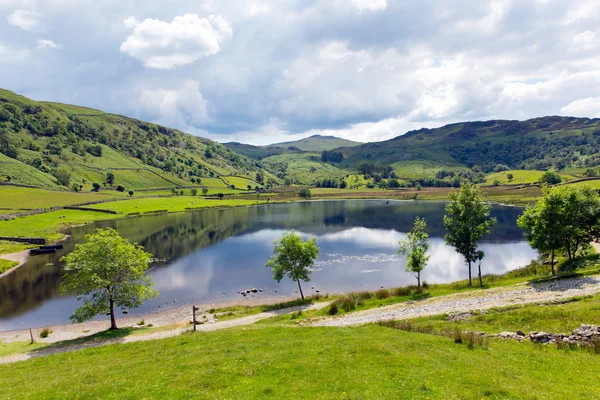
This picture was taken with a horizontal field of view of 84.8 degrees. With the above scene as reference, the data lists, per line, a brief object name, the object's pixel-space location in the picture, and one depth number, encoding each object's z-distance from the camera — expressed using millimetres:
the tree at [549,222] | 42844
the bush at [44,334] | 41553
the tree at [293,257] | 54000
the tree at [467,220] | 46594
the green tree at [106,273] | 38344
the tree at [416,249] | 49938
